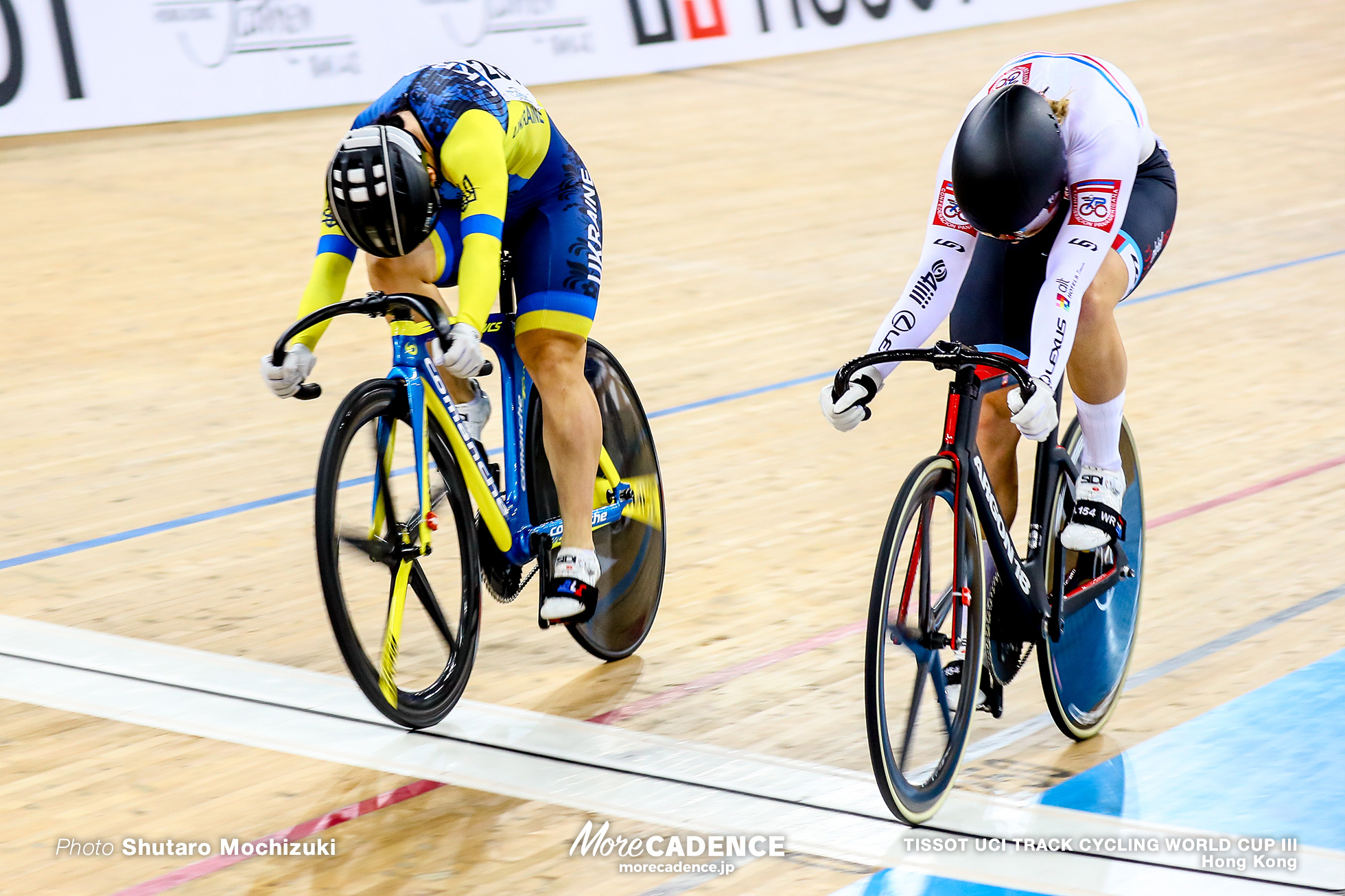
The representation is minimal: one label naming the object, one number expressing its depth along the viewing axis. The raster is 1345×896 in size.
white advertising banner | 19.02
